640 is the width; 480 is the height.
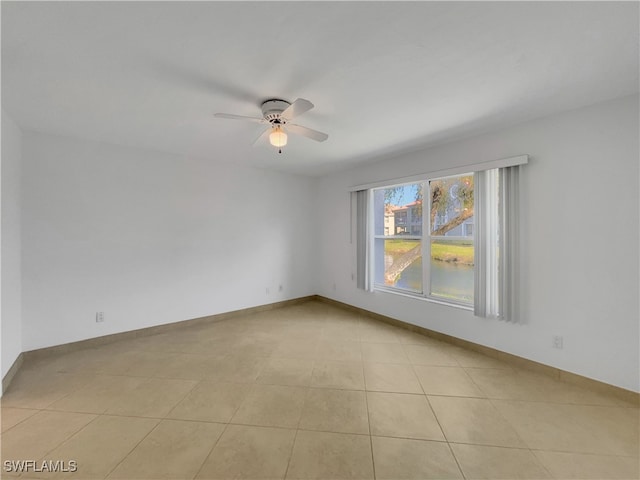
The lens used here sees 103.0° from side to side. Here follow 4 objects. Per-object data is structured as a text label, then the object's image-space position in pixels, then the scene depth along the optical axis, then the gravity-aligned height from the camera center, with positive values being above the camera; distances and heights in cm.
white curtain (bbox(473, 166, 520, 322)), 262 -9
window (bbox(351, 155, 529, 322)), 267 -1
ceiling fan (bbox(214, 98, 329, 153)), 194 +97
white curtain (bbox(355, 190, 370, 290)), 418 -4
